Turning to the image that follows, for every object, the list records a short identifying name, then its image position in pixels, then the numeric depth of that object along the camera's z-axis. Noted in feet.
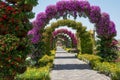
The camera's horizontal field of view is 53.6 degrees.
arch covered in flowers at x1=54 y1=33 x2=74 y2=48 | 76.94
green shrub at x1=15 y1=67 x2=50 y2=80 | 13.01
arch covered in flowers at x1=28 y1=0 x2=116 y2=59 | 22.99
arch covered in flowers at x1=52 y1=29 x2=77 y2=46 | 56.47
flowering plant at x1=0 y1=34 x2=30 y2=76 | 11.56
